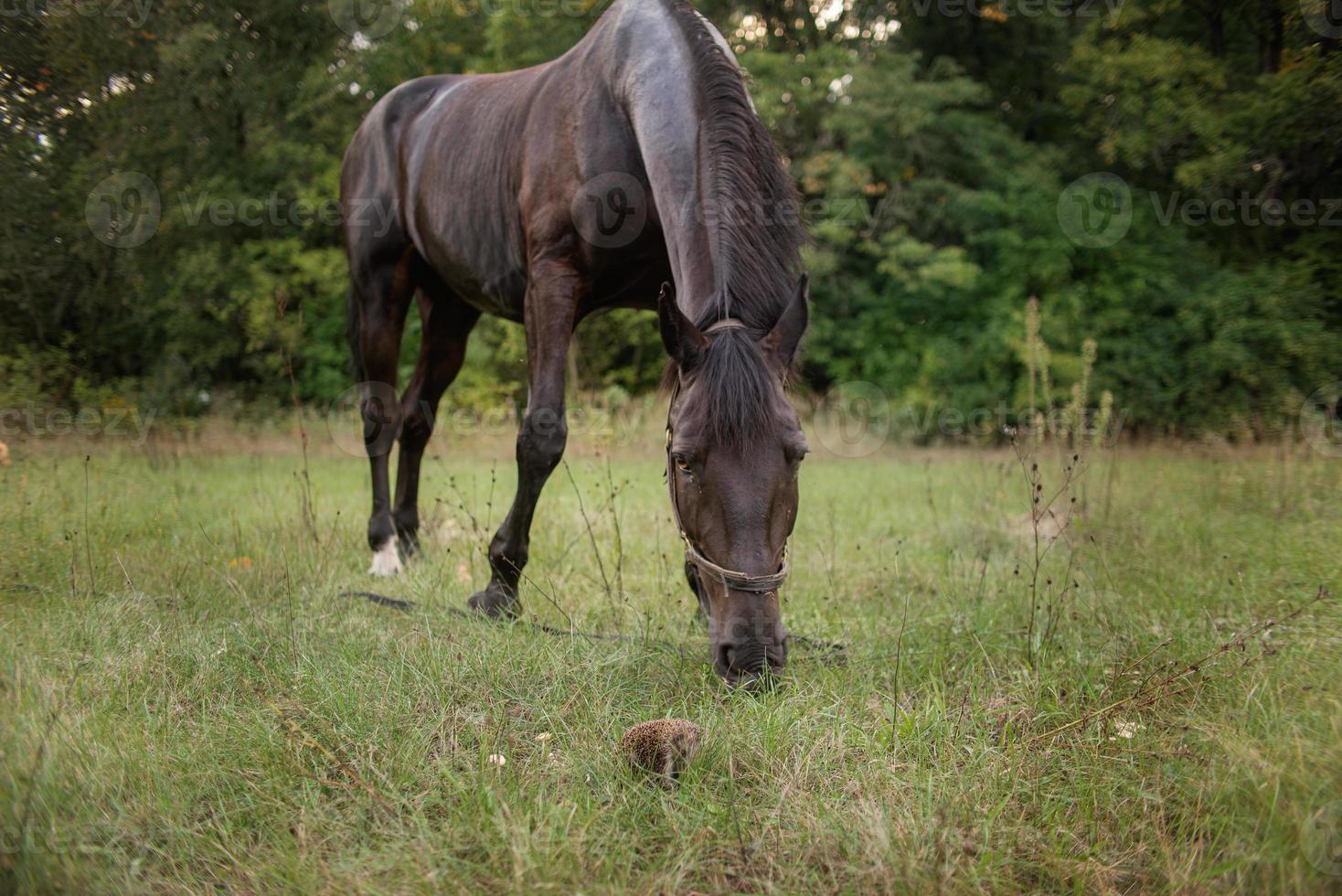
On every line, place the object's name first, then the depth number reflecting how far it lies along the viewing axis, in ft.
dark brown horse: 7.45
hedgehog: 6.17
